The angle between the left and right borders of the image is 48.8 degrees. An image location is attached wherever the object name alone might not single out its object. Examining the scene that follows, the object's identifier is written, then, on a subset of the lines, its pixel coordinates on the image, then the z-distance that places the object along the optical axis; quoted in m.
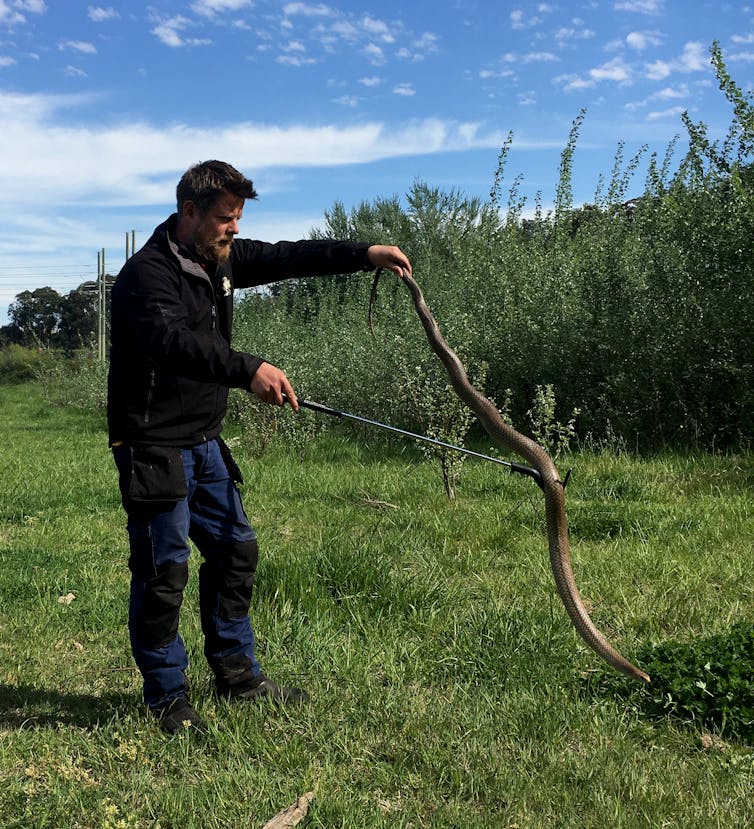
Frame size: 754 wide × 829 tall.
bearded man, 3.22
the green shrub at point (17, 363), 43.06
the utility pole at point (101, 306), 35.26
